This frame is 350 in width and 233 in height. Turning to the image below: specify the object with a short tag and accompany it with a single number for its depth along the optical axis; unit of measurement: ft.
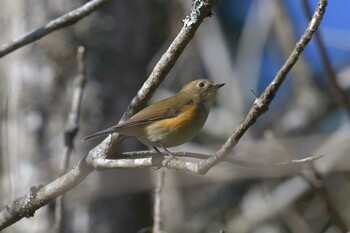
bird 22.38
